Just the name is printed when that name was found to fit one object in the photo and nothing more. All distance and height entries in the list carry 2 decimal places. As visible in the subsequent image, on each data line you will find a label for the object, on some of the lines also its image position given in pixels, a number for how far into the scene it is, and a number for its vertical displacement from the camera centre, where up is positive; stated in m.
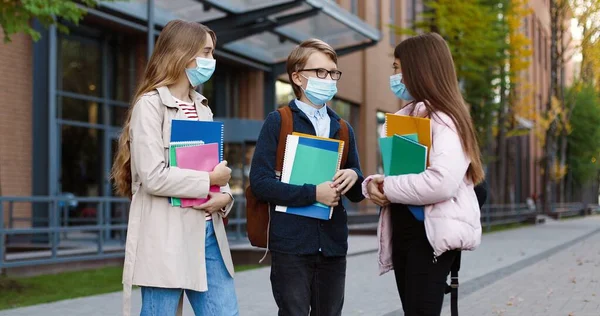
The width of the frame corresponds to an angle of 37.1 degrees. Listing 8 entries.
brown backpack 4.15 -0.20
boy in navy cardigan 4.06 -0.16
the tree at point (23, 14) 9.63 +1.69
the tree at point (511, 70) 26.88 +3.12
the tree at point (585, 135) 53.53 +2.01
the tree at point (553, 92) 35.66 +3.01
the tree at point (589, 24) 35.53 +5.87
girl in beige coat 3.75 -0.13
